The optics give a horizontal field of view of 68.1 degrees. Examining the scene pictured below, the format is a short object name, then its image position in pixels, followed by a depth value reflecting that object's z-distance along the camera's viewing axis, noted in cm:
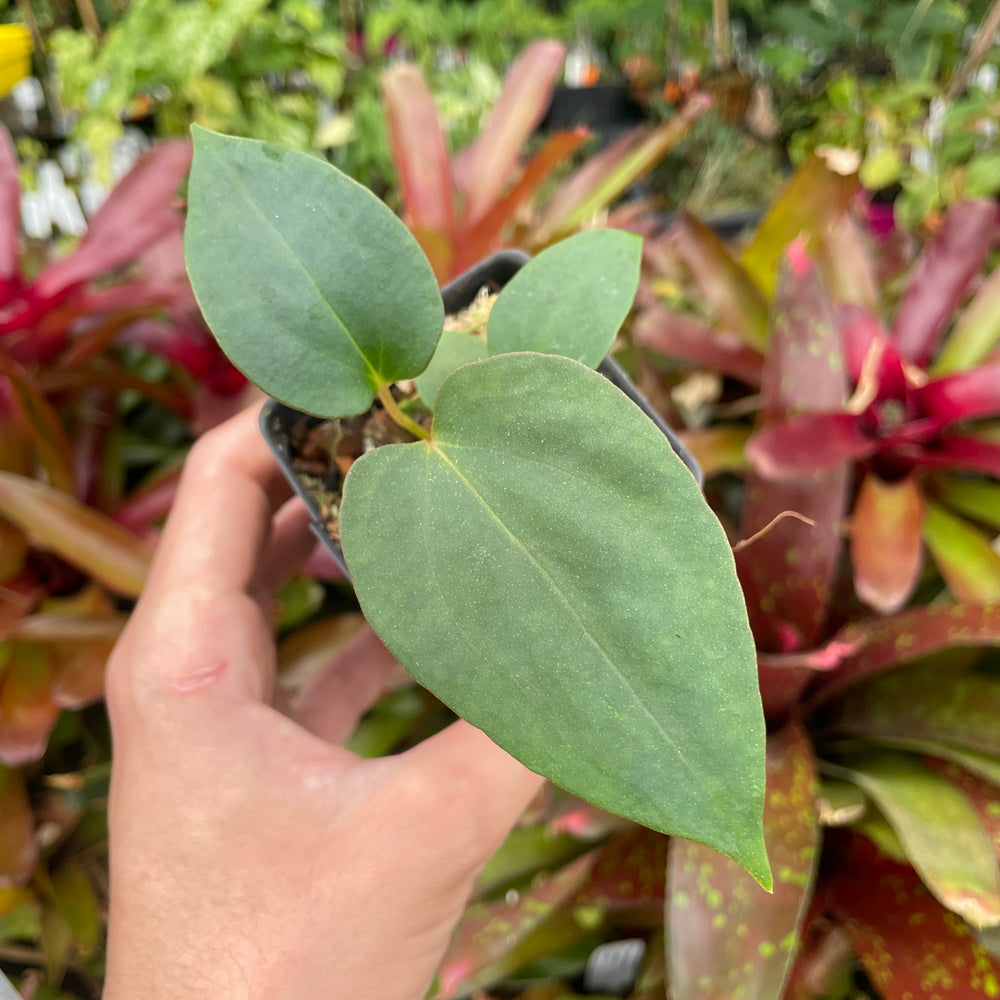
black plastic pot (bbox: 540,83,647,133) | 161
